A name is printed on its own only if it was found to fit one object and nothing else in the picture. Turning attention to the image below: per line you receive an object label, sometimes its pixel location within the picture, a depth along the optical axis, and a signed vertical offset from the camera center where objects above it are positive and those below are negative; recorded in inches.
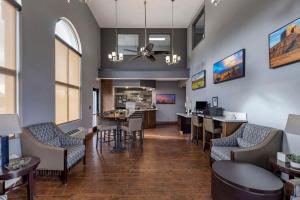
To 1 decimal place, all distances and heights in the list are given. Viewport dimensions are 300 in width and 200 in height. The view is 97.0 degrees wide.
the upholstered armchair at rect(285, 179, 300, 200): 51.4 -35.2
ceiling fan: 154.7 +58.3
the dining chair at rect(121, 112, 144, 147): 148.3 -29.3
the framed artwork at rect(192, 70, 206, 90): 190.5 +31.5
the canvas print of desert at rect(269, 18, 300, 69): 74.3 +33.4
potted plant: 62.0 -29.0
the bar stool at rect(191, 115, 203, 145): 162.5 -28.6
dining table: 140.1 -27.1
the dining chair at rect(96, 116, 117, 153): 153.4 -28.8
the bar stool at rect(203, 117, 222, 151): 129.7 -28.9
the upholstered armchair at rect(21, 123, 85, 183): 86.1 -34.2
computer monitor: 176.9 -6.2
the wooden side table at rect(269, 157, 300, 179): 60.6 -32.3
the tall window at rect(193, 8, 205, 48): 215.8 +122.4
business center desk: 114.5 -18.7
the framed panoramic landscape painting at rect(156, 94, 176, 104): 317.0 +6.2
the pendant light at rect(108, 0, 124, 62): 164.9 +55.9
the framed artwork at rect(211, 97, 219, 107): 157.2 -1.3
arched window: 135.1 +33.1
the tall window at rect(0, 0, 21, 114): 82.0 +29.1
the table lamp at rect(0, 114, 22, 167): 61.9 -13.4
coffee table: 54.5 -36.6
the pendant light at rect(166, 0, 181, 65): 170.0 +54.1
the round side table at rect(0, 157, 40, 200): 58.2 -33.0
